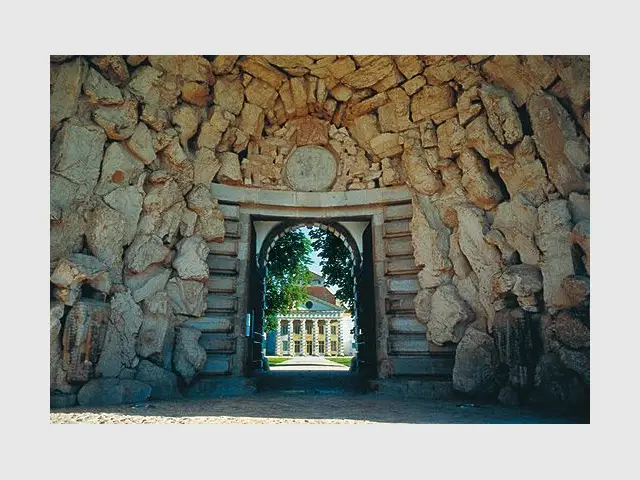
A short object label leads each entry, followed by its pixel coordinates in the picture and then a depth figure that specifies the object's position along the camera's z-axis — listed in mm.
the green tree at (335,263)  17938
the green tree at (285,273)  17766
